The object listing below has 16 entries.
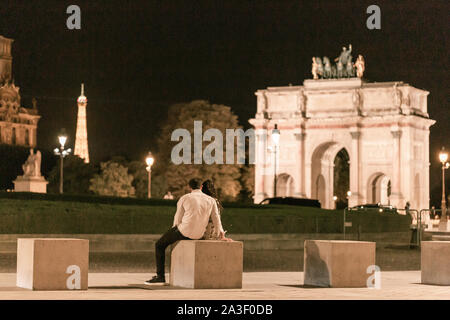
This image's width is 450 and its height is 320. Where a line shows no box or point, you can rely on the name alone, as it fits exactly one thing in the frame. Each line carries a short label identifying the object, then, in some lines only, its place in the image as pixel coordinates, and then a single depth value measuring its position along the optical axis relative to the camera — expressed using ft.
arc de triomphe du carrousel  360.28
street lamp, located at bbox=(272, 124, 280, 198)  174.62
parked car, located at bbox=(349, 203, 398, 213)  149.01
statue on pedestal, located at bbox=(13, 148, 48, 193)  196.34
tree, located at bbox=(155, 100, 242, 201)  346.74
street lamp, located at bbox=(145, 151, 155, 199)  223.08
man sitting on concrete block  57.77
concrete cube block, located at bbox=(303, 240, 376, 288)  60.80
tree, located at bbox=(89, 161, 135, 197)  310.45
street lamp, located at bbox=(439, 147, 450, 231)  182.20
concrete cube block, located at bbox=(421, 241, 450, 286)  65.16
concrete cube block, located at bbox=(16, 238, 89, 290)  54.65
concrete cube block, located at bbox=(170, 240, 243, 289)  55.67
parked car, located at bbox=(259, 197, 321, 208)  215.02
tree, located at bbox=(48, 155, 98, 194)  312.91
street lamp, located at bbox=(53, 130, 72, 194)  190.05
